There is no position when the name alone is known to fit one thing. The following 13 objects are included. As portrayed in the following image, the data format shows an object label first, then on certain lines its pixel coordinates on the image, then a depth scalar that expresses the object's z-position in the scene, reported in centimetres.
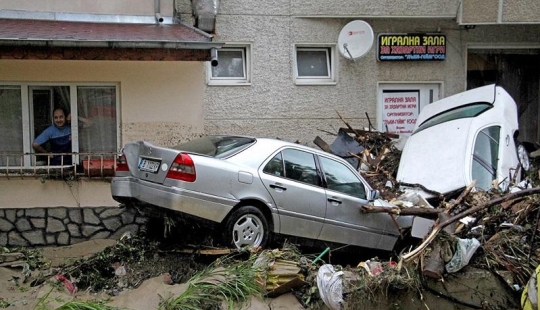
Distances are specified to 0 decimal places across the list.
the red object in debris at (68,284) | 717
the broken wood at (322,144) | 1114
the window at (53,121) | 1053
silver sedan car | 749
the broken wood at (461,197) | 795
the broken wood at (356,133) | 1151
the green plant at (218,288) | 665
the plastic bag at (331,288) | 681
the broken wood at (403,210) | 791
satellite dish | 1170
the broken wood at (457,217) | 698
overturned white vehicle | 947
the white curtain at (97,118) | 1080
